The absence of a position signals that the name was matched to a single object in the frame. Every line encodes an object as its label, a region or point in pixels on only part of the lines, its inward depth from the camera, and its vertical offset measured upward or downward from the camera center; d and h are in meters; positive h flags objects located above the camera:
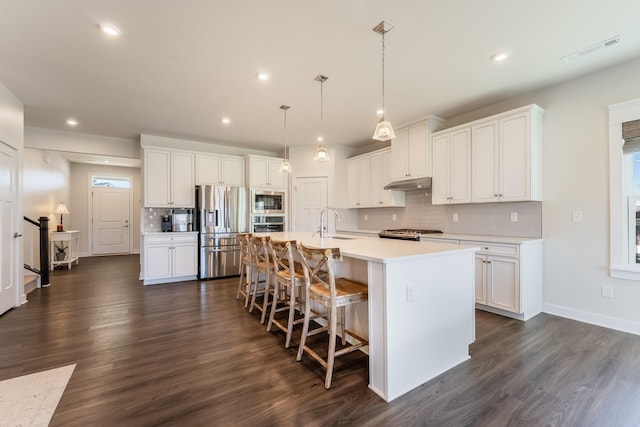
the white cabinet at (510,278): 3.09 -0.75
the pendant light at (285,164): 3.95 +0.71
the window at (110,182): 8.16 +0.99
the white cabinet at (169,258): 4.82 -0.75
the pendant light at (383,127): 2.27 +0.74
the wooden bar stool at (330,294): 1.96 -0.59
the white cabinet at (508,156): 3.26 +0.69
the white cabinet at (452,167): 3.85 +0.66
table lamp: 6.64 +0.16
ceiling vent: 2.44 +1.48
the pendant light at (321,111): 3.13 +1.50
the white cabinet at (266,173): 5.76 +0.86
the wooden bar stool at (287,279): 2.52 -0.62
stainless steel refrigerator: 5.20 -0.23
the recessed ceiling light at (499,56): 2.65 +1.49
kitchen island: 1.85 -0.71
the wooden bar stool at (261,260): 3.07 -0.55
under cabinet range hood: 4.36 +0.48
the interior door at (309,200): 6.03 +0.30
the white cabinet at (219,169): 5.43 +0.90
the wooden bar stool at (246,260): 3.57 -0.60
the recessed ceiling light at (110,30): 2.27 +1.52
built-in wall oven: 5.75 -0.18
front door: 8.16 -0.14
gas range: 4.15 -0.31
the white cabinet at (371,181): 5.13 +0.64
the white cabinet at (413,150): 4.30 +1.01
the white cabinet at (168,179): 4.97 +0.65
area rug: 1.63 -1.17
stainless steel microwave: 5.74 +0.26
